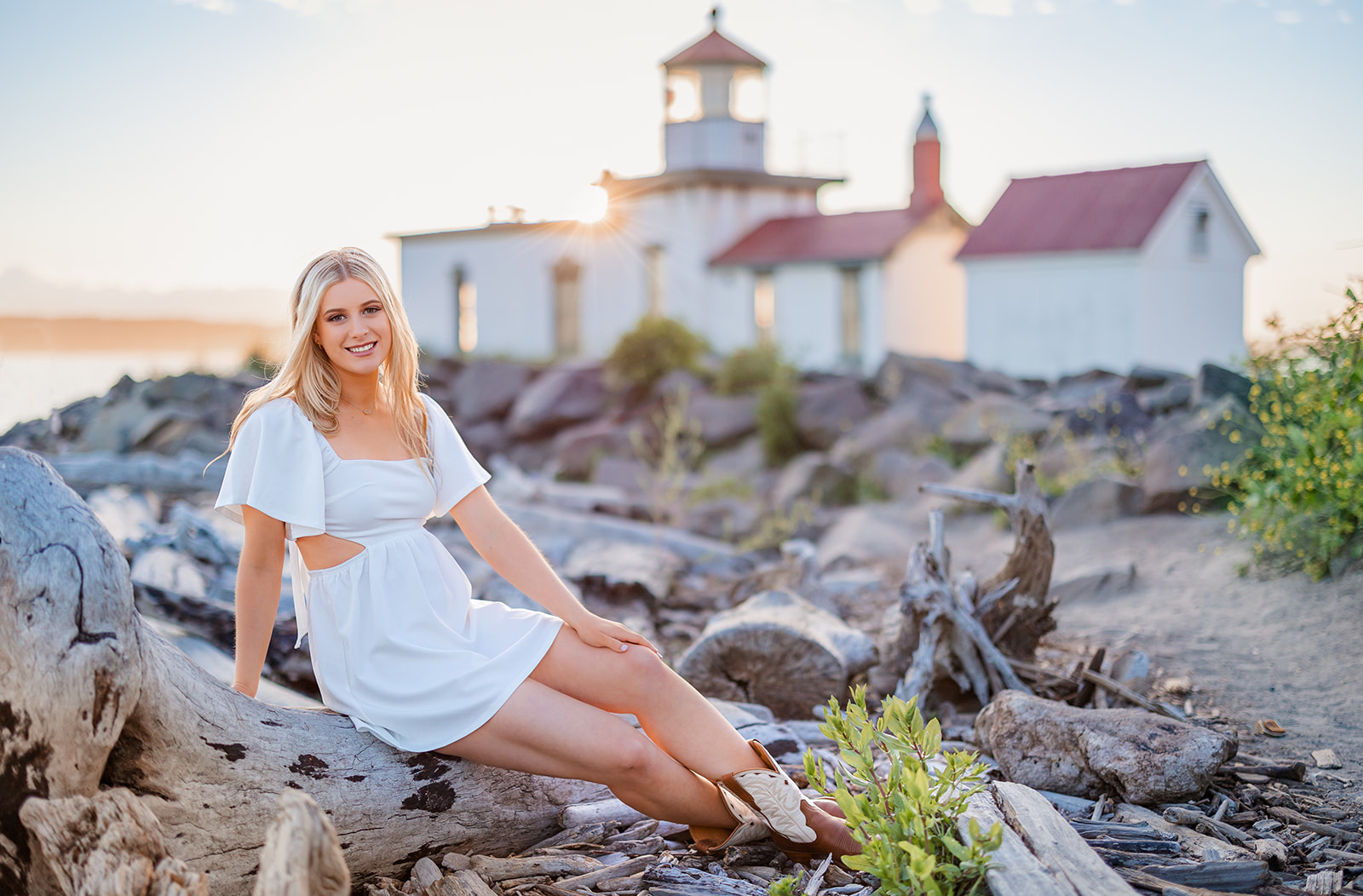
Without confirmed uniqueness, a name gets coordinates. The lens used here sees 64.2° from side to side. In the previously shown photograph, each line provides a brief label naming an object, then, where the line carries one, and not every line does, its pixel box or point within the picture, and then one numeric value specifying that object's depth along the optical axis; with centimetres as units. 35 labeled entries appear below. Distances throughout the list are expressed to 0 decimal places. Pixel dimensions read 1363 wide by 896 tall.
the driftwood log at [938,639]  471
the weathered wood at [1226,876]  295
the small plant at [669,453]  1097
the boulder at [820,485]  1260
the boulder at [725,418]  1720
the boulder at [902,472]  1194
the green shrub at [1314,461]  571
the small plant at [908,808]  252
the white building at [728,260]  2245
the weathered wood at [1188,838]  309
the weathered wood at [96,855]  236
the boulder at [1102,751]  353
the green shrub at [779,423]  1609
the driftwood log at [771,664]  476
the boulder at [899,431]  1342
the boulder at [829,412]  1570
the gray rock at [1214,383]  991
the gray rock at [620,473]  1516
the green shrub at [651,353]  2067
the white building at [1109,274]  1898
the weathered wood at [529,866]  313
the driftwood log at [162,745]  249
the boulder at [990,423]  1227
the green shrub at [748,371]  1881
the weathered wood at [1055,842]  257
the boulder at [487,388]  2164
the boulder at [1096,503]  858
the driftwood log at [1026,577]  505
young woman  305
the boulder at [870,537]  901
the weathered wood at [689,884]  301
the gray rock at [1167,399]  1180
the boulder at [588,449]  1731
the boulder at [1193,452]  796
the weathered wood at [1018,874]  250
